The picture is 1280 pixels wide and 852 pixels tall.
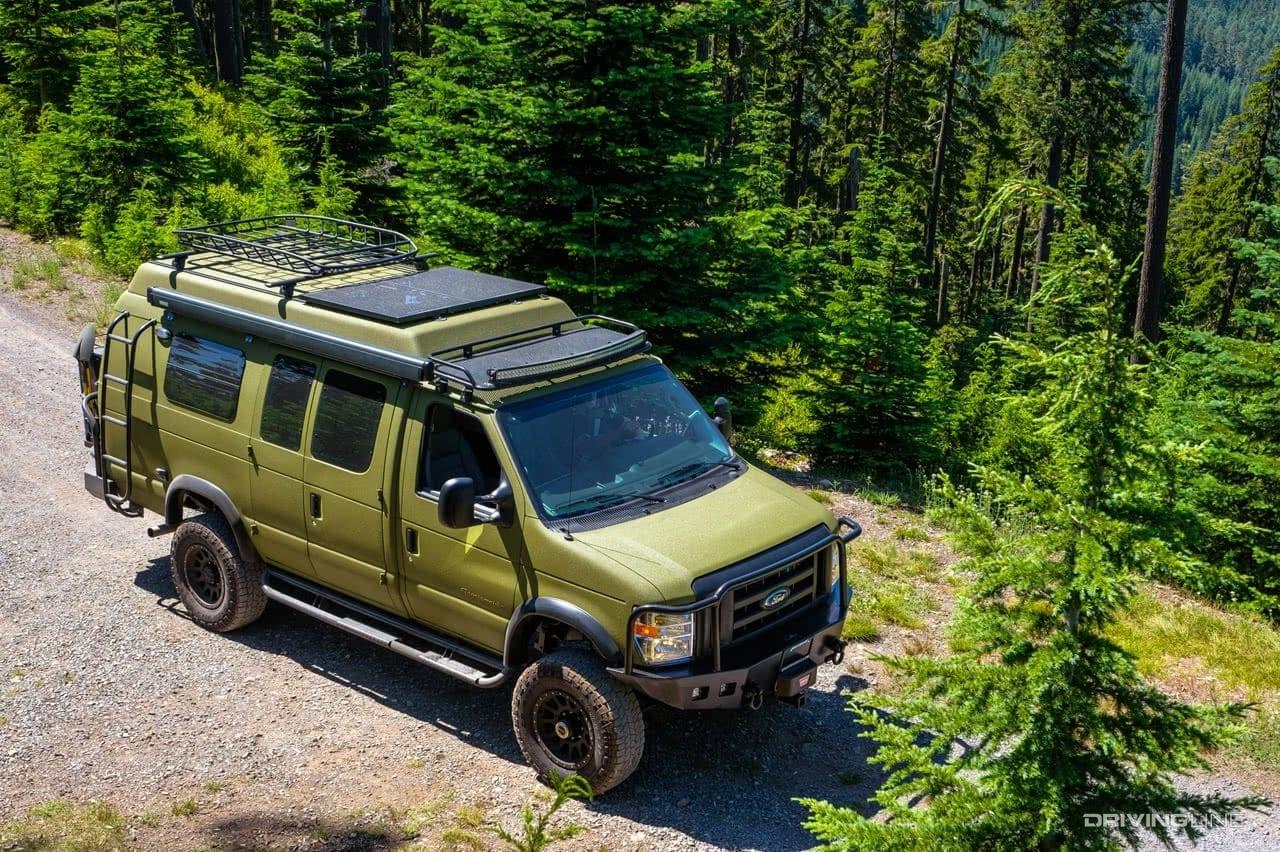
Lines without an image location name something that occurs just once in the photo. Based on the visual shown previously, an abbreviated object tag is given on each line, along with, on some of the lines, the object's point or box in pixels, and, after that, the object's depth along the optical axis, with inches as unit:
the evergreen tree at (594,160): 499.5
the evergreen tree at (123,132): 757.3
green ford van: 261.4
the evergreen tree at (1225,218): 1802.4
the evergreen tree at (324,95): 791.7
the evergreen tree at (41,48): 941.6
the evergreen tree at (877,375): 582.2
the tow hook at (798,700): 275.3
